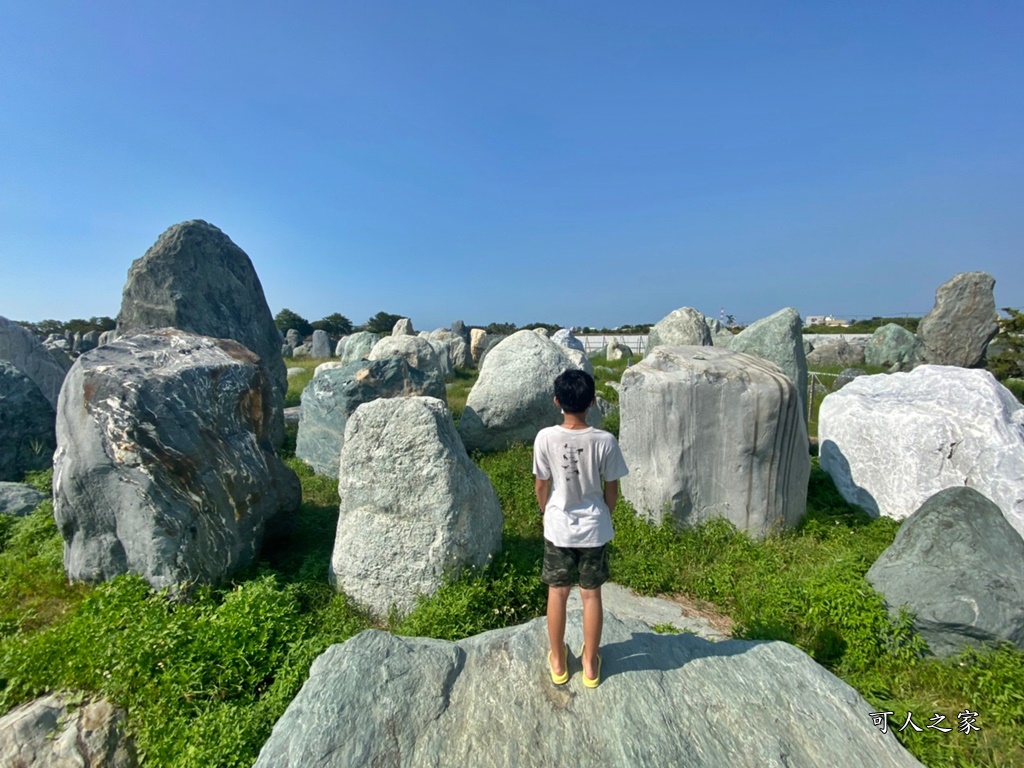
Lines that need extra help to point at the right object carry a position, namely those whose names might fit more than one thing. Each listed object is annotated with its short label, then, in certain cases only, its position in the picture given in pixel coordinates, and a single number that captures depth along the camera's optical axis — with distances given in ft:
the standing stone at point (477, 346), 82.83
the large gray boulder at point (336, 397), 29.32
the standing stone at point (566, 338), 68.80
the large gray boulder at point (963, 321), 53.11
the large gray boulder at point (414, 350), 50.72
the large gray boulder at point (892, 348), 69.63
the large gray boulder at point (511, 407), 31.58
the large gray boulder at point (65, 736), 11.11
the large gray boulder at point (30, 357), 35.12
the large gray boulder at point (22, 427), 26.08
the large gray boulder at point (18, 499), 20.85
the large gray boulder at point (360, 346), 69.16
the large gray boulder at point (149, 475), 15.29
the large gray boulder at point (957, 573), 13.14
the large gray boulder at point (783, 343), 34.65
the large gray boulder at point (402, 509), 15.34
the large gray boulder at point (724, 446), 20.13
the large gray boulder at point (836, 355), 81.61
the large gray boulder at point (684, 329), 53.57
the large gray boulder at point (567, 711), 9.31
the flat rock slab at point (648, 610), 15.72
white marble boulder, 20.43
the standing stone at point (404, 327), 92.22
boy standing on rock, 10.31
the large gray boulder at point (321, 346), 99.82
